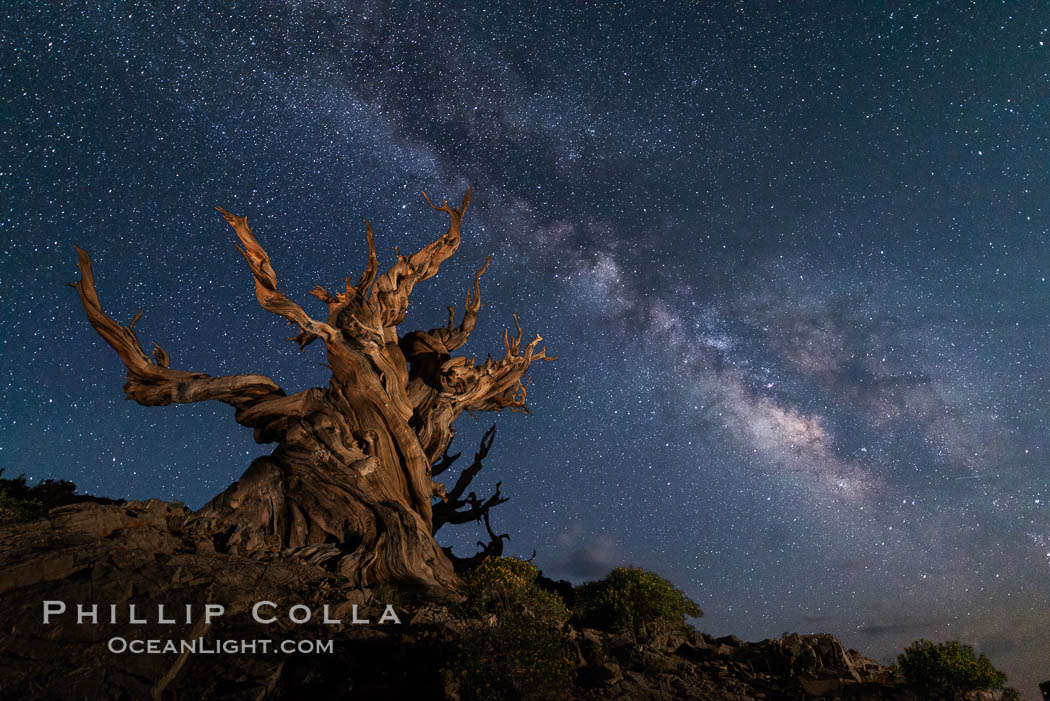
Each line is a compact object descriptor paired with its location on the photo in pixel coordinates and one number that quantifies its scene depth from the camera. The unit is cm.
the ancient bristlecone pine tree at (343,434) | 1323
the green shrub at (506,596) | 988
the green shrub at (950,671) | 975
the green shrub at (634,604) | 1437
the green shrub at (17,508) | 1408
